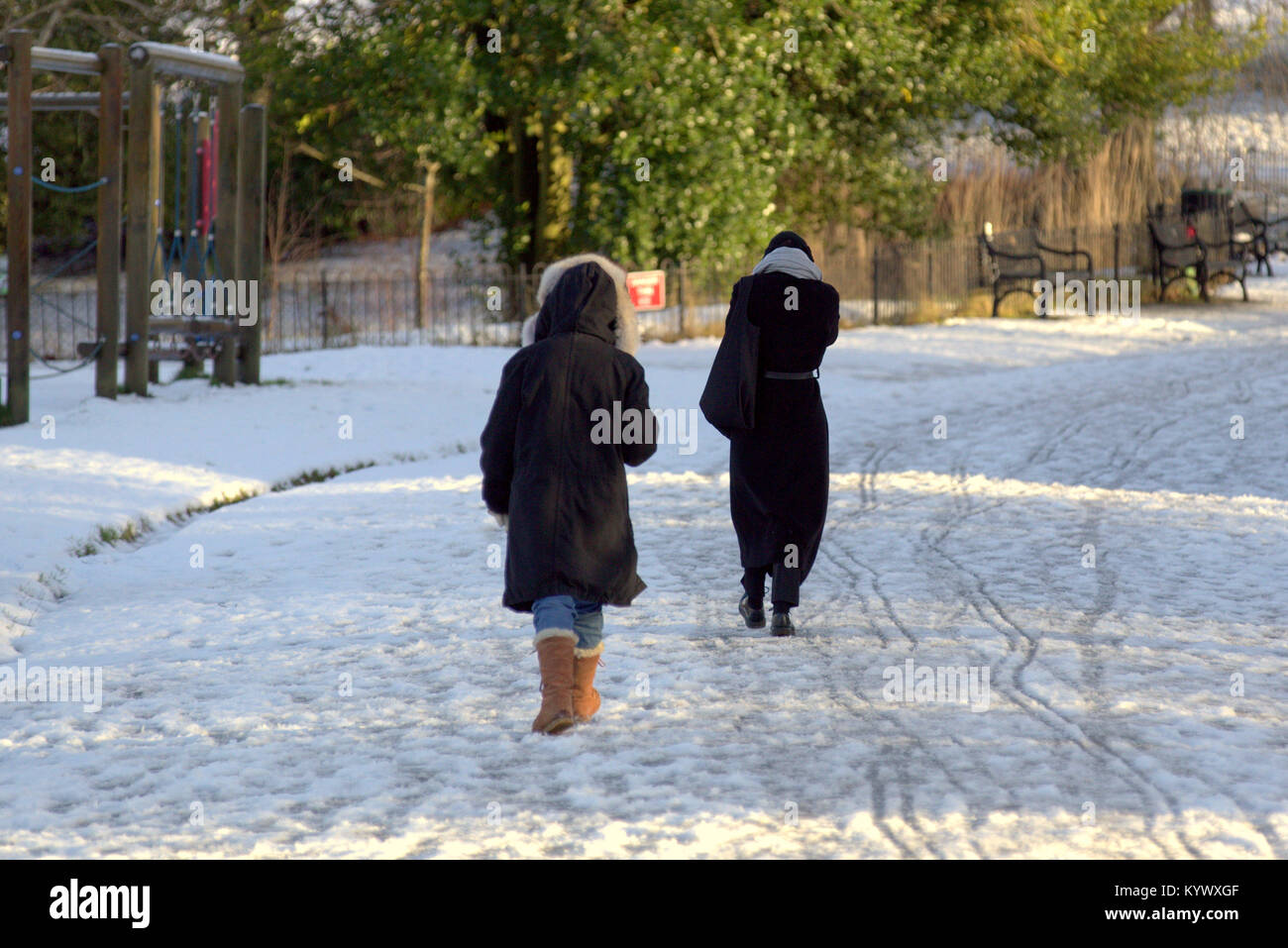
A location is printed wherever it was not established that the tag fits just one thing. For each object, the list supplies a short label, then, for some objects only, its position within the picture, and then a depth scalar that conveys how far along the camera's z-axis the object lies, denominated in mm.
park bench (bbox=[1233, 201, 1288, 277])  28906
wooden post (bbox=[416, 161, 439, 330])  27078
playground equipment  12156
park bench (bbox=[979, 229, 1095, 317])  23922
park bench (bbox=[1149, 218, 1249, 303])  26031
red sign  16547
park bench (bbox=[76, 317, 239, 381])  14133
